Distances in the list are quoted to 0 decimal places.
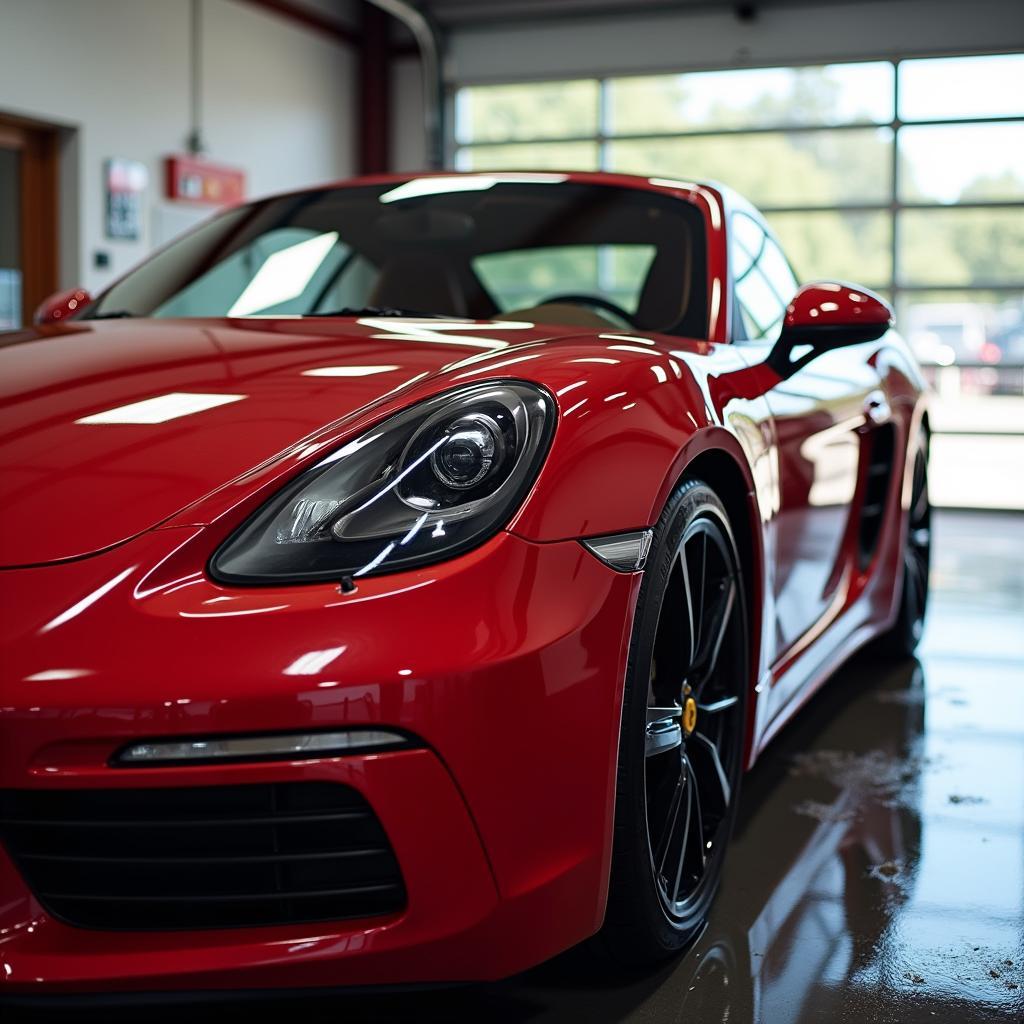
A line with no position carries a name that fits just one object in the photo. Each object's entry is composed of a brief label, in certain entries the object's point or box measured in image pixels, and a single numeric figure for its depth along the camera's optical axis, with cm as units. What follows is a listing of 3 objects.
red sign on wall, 866
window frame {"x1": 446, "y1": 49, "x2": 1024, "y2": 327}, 983
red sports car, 123
